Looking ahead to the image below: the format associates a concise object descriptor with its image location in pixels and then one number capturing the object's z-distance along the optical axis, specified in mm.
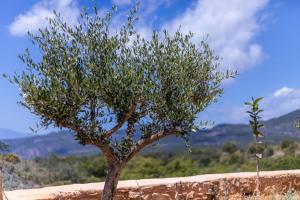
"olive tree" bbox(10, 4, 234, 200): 7473
